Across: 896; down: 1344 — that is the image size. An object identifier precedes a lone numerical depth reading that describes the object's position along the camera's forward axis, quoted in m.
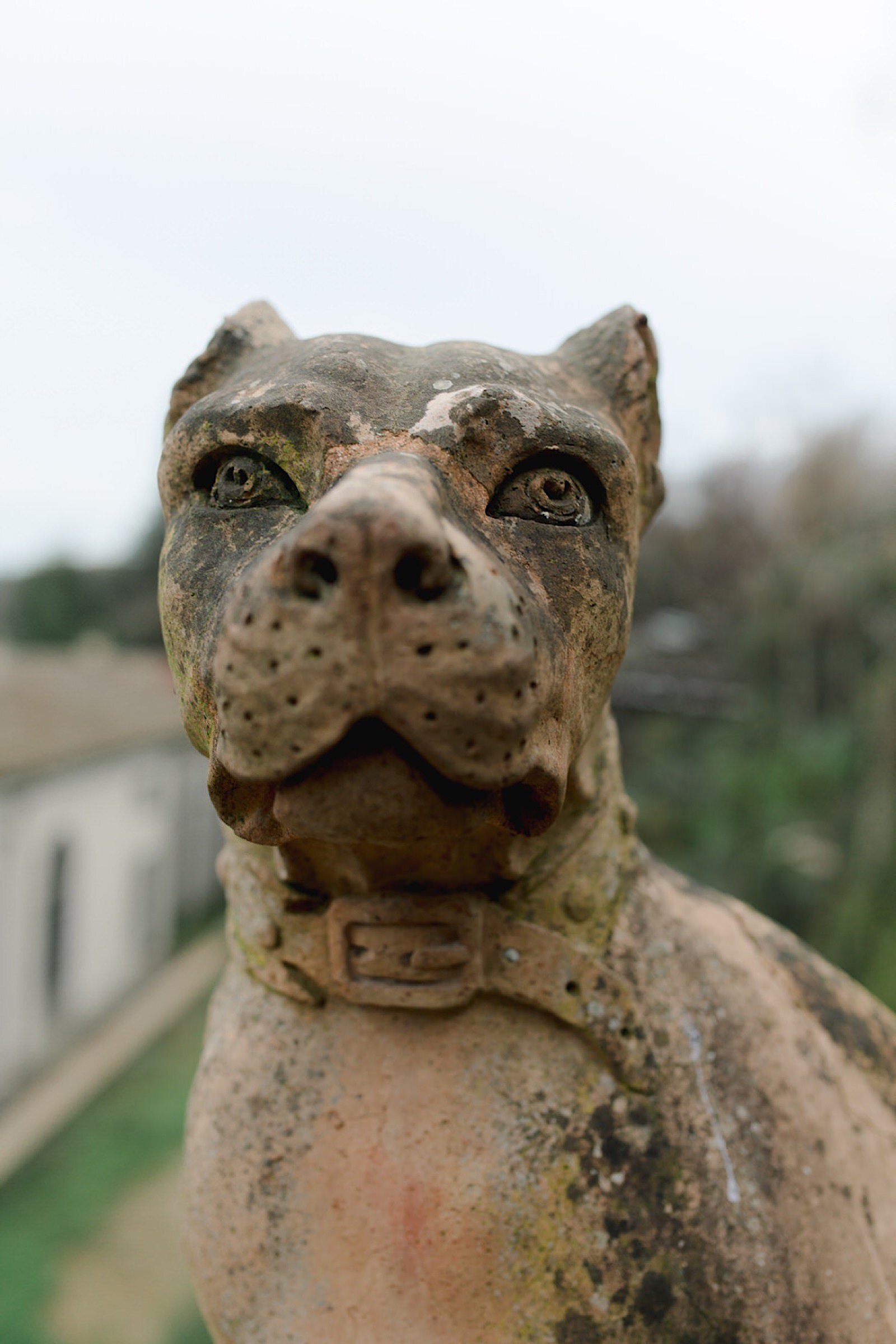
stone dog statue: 0.35
